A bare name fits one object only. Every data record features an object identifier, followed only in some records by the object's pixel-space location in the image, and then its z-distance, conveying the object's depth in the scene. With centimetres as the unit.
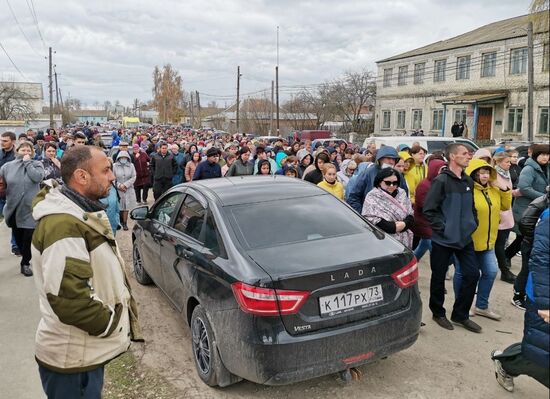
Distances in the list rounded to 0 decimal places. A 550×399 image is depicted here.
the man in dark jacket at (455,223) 438
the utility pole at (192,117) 8466
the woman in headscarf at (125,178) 859
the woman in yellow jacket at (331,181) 607
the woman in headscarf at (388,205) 469
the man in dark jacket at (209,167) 919
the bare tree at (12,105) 5442
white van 1494
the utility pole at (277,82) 3880
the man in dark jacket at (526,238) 435
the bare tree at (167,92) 9712
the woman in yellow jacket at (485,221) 452
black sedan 303
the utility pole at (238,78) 4678
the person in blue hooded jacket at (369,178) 524
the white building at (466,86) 3012
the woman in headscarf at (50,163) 649
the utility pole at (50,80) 4408
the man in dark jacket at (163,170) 1095
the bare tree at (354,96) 4900
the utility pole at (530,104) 2062
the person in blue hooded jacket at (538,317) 248
